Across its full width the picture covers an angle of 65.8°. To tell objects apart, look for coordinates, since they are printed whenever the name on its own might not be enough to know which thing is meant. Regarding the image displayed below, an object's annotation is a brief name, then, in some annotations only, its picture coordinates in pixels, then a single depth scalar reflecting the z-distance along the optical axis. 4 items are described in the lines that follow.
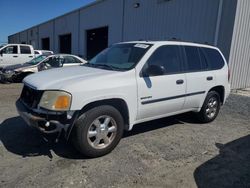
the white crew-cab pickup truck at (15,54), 11.18
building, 8.23
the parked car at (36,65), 8.72
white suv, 2.77
